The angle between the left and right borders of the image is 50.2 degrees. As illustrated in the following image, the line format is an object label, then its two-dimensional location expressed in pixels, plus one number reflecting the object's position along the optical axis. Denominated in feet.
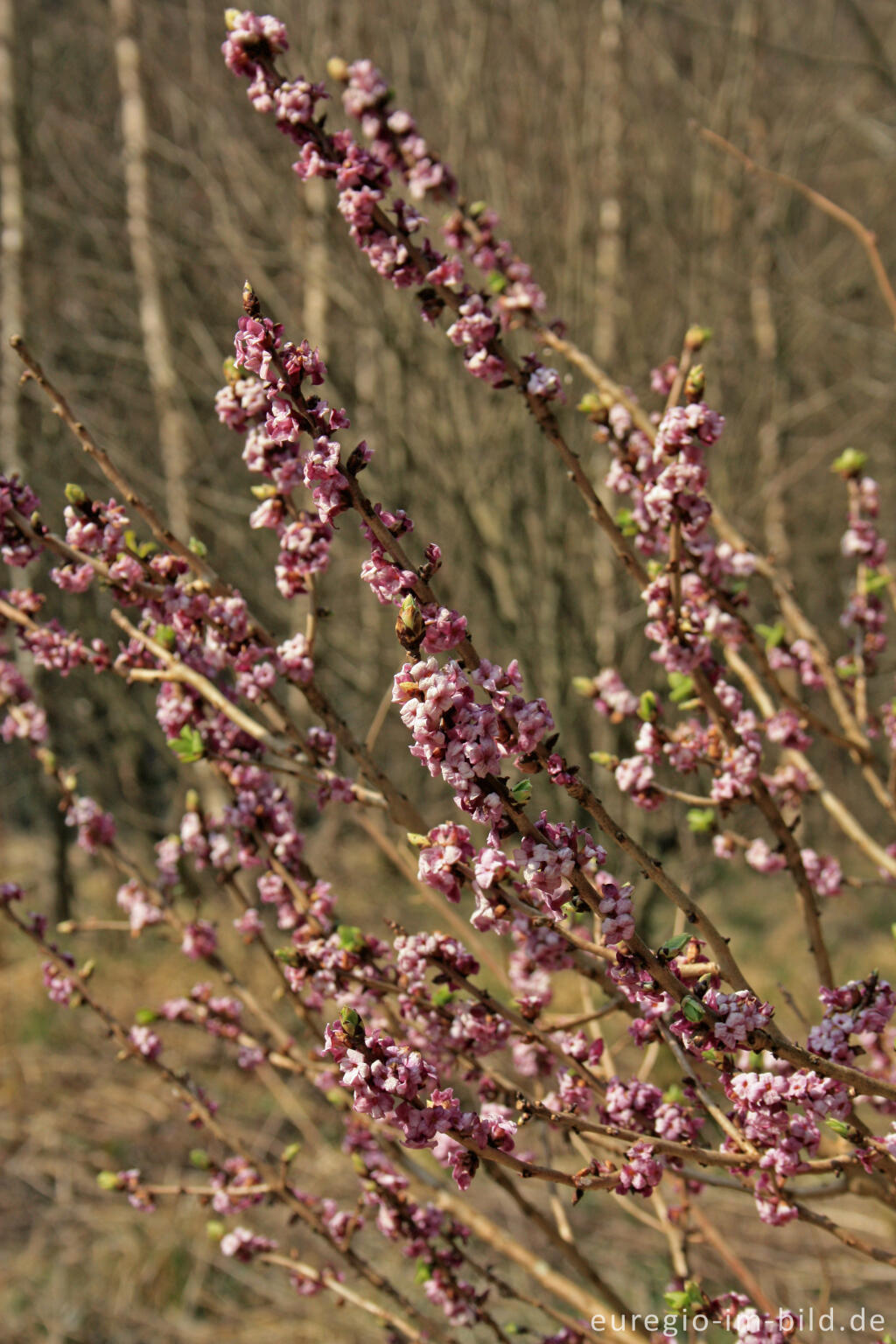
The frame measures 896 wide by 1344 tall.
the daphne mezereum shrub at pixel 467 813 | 3.87
